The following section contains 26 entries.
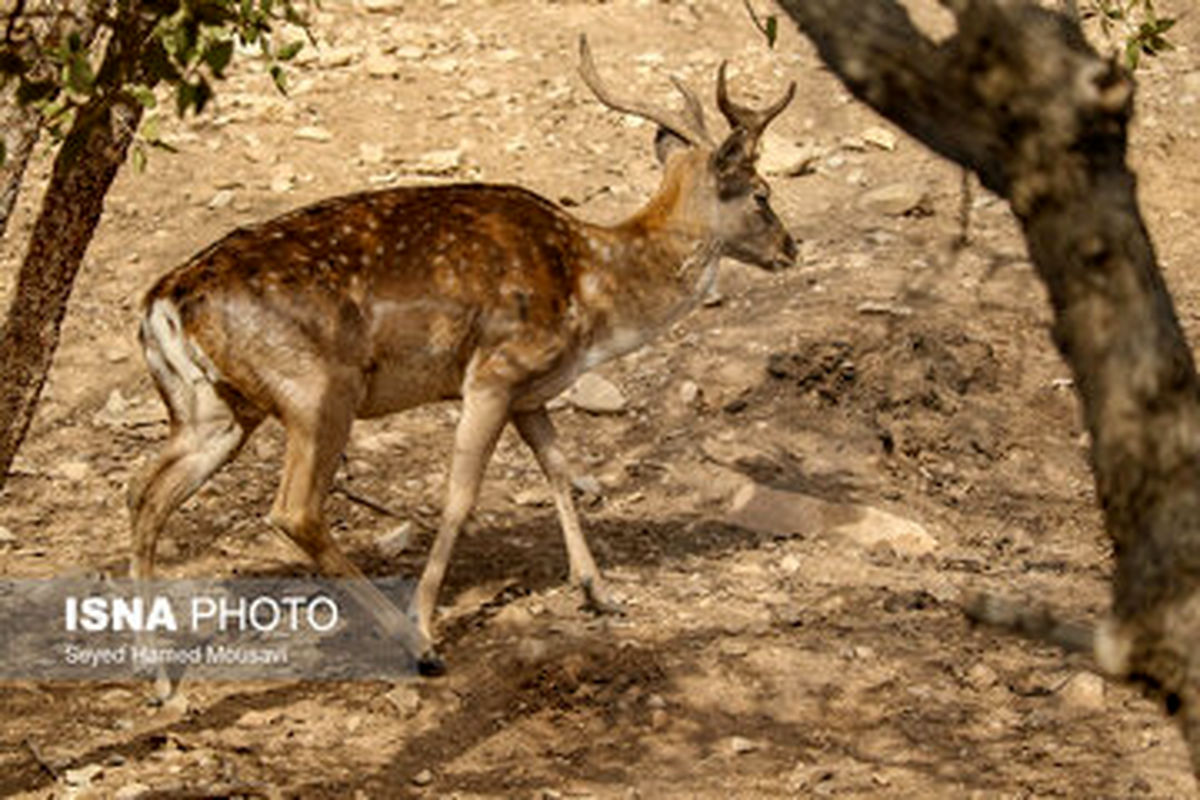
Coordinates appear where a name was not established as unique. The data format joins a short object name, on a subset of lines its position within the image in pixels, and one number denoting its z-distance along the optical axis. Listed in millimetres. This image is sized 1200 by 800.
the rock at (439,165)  26203
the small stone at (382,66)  28250
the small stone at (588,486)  19484
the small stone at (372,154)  26375
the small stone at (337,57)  28469
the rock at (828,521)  18391
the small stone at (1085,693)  14844
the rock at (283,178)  25812
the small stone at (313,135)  26875
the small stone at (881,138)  26766
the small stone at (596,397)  21156
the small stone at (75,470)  19812
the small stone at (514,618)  16031
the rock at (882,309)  21969
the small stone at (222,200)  25503
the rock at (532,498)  19234
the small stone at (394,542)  17891
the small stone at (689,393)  21125
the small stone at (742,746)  14297
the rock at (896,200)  24828
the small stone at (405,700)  14937
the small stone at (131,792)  13195
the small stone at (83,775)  13445
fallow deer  14984
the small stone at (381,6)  29484
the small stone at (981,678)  15242
